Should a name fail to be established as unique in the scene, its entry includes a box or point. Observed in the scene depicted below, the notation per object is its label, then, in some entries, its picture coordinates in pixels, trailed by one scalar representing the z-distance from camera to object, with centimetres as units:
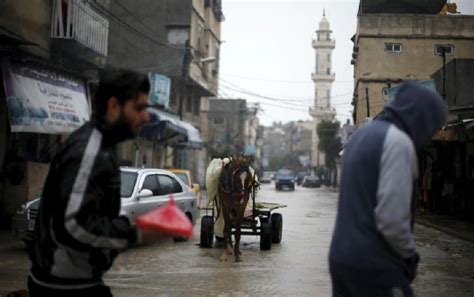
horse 1153
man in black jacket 272
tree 7606
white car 1104
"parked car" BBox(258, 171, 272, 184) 8055
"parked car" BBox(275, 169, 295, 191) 5663
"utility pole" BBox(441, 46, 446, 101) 2816
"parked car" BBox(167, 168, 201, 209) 1924
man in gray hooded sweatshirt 290
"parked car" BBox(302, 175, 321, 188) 6931
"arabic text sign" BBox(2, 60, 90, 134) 1331
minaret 10769
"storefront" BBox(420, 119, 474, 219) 2225
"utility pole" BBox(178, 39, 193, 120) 2850
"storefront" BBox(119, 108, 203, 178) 2595
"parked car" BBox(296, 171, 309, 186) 8456
